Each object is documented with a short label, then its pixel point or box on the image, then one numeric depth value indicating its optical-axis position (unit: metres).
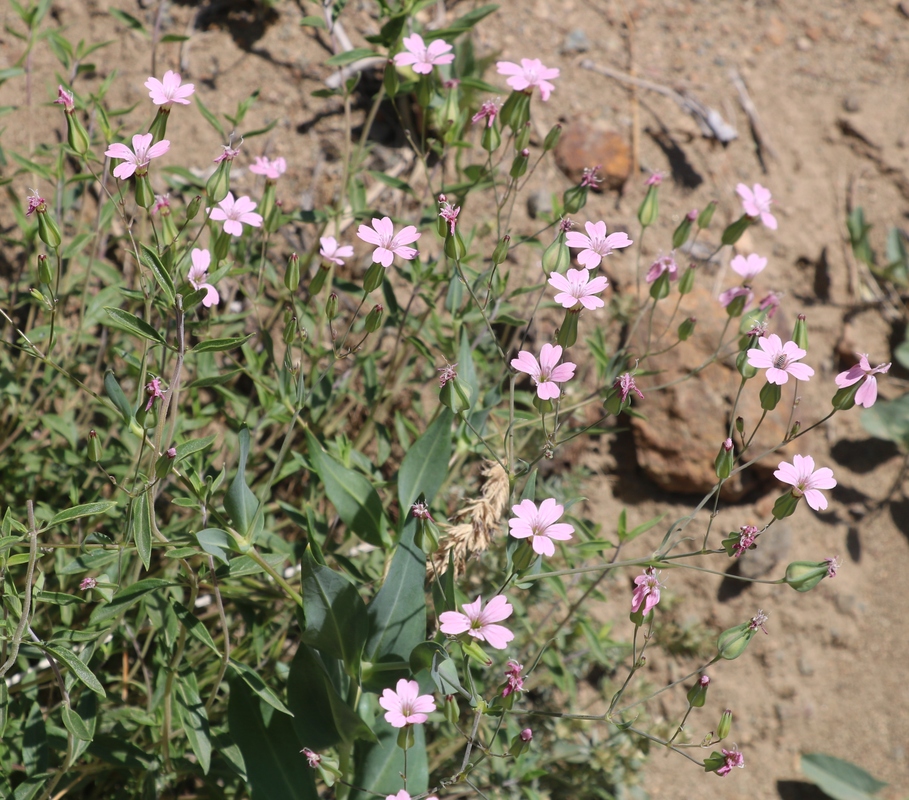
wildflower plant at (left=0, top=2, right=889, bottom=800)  1.87
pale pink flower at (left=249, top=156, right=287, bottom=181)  2.44
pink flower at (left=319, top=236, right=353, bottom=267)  2.28
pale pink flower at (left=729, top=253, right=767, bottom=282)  2.56
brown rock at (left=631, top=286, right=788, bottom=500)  3.60
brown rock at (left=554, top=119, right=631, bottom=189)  4.09
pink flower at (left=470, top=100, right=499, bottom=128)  2.33
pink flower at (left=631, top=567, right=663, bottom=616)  1.84
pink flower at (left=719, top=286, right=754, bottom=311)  2.50
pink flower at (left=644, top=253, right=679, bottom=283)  2.42
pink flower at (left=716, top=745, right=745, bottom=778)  1.82
